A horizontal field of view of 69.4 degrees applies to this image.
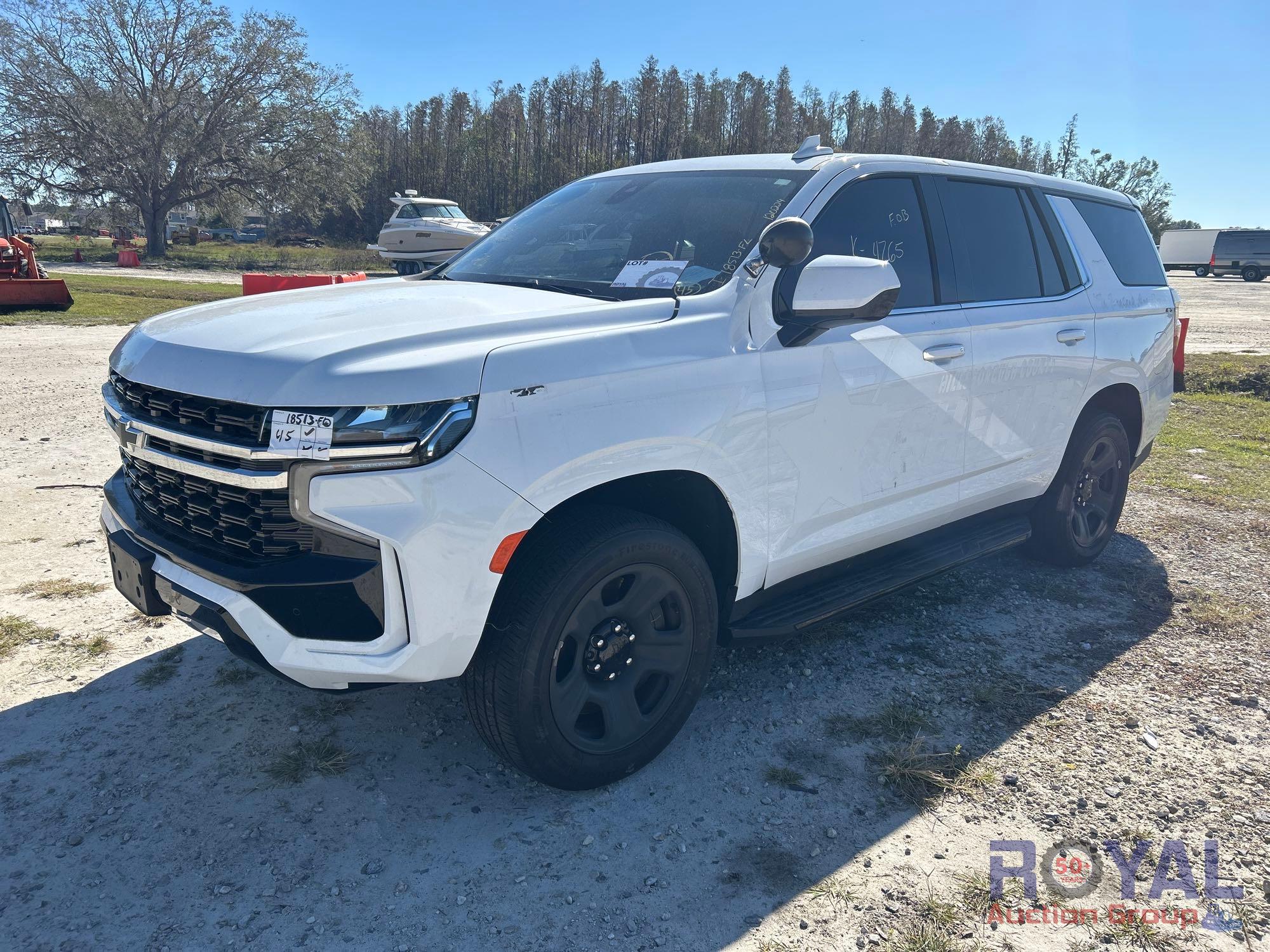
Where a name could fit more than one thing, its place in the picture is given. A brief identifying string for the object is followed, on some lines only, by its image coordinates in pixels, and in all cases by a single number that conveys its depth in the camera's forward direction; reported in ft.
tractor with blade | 47.52
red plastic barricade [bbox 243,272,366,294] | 45.26
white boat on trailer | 80.07
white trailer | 169.89
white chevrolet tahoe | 7.72
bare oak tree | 121.80
